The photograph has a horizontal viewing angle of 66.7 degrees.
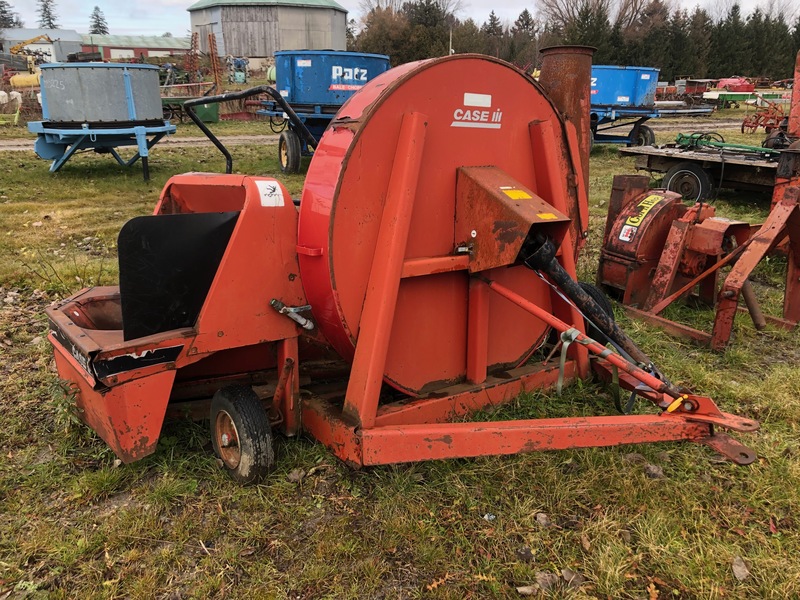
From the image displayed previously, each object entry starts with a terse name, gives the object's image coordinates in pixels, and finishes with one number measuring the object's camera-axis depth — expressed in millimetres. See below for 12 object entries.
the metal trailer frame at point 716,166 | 8898
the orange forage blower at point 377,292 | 2447
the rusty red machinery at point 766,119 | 17125
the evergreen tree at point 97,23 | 101938
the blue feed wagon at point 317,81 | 12562
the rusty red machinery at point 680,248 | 4301
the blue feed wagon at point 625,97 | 16438
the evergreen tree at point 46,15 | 107812
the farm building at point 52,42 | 48472
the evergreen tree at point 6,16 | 91725
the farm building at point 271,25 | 51031
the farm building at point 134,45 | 61781
